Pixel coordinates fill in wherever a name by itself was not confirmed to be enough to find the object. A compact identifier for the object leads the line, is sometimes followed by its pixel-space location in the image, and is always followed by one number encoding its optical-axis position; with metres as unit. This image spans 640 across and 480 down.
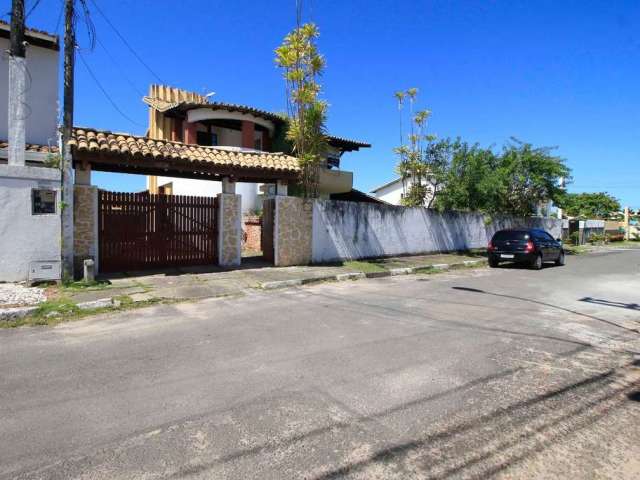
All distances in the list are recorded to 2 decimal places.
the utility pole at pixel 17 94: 9.48
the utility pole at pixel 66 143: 9.71
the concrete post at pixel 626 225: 48.03
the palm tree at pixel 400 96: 21.72
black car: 16.02
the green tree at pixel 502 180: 21.11
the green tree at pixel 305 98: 14.27
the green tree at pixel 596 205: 52.25
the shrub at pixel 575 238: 35.97
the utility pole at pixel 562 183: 24.14
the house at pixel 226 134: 19.97
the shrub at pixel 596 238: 39.00
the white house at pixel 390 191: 40.44
